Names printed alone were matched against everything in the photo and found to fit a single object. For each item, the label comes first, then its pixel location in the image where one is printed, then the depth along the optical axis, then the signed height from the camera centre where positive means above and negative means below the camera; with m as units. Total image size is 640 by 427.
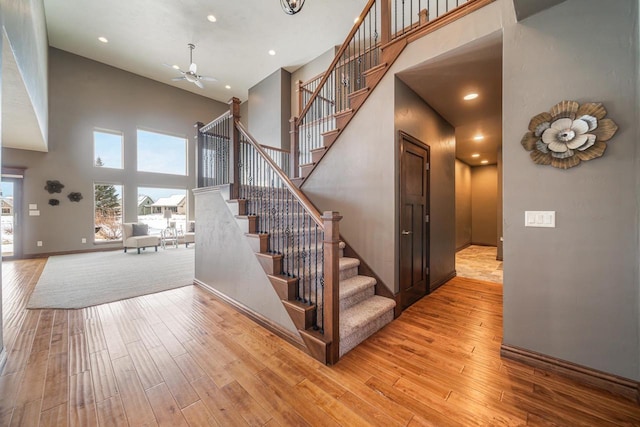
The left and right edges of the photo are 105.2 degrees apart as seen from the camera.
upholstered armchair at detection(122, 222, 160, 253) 7.09 -0.70
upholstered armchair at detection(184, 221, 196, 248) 8.54 -0.87
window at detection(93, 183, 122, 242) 7.67 +0.05
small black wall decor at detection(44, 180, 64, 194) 6.74 +0.77
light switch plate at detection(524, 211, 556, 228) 1.92 -0.07
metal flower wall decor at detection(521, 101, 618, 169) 1.74 +0.57
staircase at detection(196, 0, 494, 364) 2.05 -0.15
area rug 3.46 -1.17
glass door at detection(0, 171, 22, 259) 6.33 +0.05
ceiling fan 6.16 +3.57
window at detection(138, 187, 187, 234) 8.50 +0.22
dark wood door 3.02 -0.11
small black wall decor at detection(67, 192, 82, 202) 7.11 +0.52
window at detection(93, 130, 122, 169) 7.62 +2.07
